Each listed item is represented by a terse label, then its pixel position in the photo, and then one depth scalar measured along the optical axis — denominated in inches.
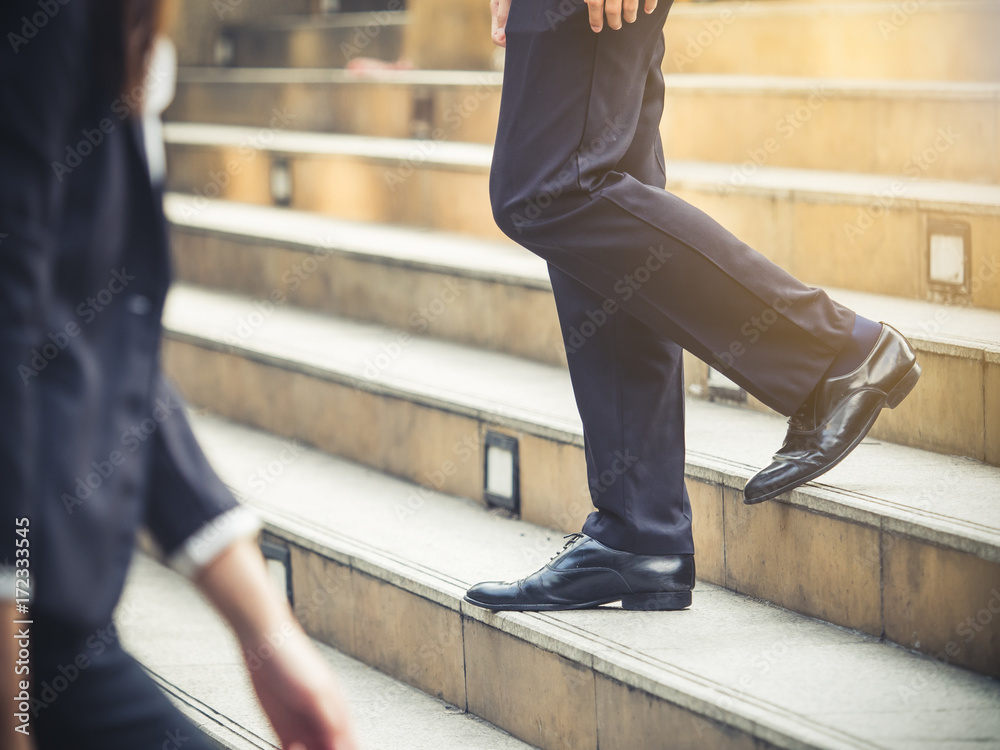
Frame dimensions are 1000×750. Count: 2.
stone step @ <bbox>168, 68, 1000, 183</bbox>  215.9
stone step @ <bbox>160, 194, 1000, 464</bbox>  157.2
